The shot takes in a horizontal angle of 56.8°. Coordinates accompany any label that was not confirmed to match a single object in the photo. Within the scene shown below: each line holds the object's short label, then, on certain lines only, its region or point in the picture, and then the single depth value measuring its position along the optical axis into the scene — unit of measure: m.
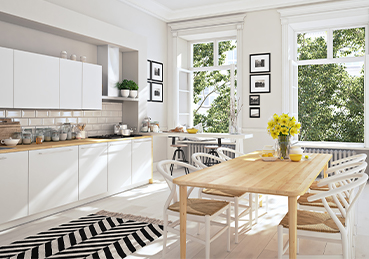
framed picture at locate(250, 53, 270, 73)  6.91
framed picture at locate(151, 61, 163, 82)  7.29
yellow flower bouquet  3.55
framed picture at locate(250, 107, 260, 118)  7.00
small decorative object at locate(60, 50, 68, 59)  4.87
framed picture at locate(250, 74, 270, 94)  6.91
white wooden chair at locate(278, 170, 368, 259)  2.23
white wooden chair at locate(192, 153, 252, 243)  3.29
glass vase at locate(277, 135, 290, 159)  3.63
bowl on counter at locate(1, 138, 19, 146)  3.91
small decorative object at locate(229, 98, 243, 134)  5.66
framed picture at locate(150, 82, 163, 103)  7.26
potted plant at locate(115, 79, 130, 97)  5.93
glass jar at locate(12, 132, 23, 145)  4.16
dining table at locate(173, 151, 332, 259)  2.18
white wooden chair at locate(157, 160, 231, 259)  2.73
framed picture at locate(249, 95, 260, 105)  7.00
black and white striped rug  3.03
